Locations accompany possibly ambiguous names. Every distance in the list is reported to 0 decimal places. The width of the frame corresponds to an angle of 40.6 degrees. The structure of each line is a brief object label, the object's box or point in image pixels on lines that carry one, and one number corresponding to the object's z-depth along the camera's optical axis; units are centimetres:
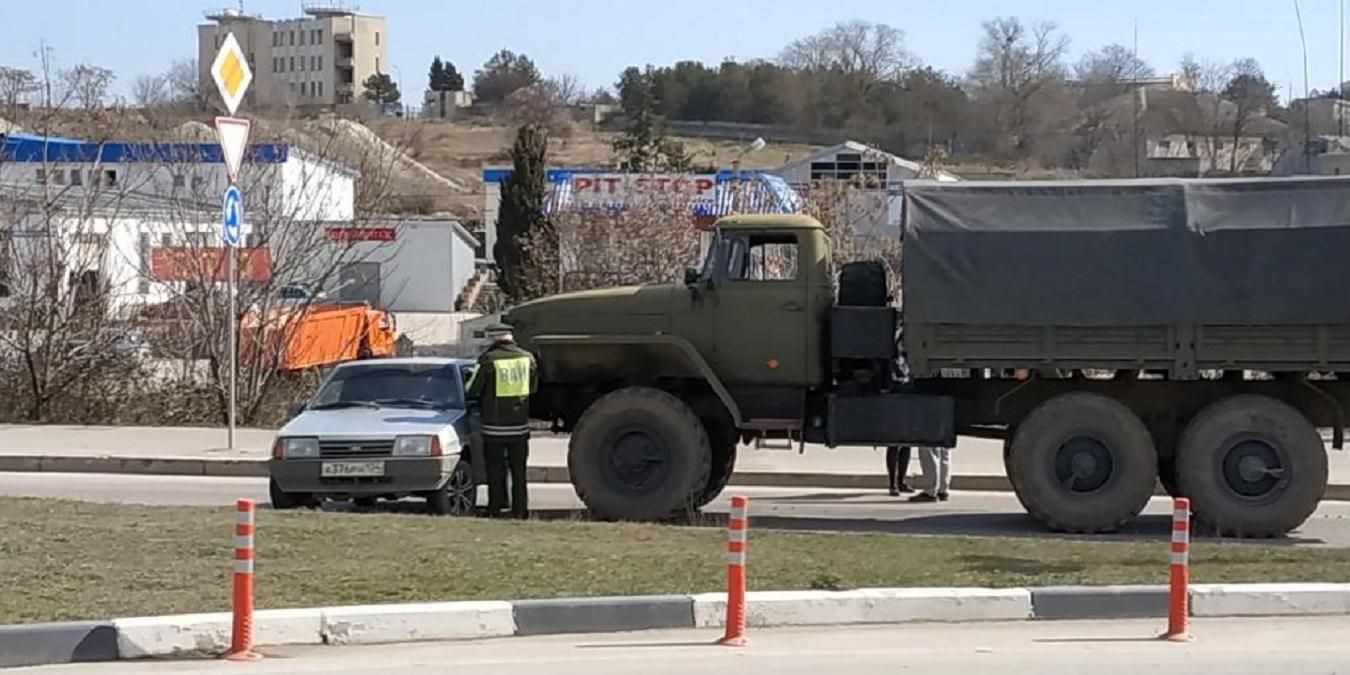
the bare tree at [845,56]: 11262
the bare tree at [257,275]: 2534
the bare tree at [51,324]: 2527
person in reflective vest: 1488
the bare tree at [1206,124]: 6481
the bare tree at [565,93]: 14262
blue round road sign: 1977
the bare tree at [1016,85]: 8225
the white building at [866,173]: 3522
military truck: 1490
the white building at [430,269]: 6172
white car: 1480
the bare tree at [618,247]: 3123
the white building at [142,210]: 2559
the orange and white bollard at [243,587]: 853
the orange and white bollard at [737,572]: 916
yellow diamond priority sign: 2023
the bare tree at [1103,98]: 7062
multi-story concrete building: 16925
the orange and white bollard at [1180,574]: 945
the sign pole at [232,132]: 1933
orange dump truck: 2605
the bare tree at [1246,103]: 6372
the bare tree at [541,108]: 12538
